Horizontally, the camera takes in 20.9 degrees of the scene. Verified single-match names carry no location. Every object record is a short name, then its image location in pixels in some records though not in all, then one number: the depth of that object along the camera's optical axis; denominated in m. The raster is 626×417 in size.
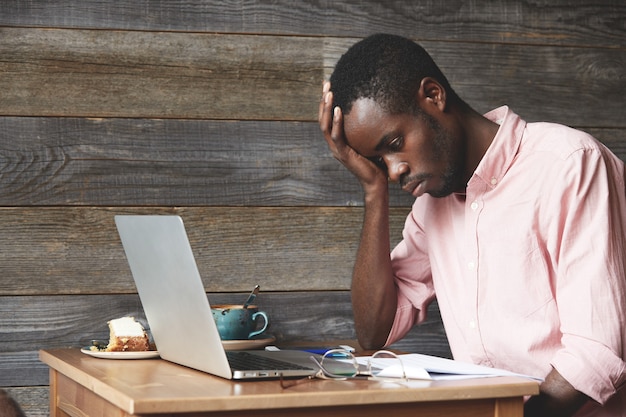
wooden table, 2.30
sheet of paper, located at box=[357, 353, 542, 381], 2.44
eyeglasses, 2.44
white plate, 2.71
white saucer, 2.83
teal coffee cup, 2.89
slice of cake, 2.78
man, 2.58
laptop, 2.42
